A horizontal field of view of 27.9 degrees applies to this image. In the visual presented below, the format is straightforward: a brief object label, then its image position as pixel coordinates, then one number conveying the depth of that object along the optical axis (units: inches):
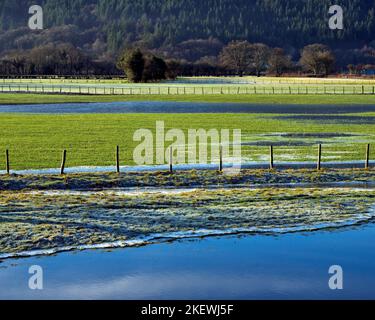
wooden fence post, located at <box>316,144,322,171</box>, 1530.1
